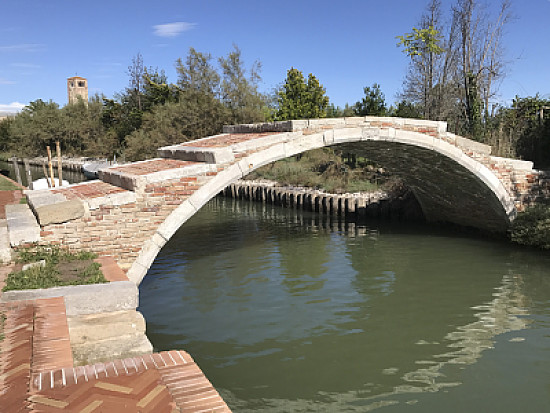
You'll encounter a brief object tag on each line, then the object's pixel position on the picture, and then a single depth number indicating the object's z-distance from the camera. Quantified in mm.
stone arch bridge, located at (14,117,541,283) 6414
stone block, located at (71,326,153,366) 4082
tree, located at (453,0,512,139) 22031
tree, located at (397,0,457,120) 21797
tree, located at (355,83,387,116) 19547
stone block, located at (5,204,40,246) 5699
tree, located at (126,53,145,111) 39031
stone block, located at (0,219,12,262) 5422
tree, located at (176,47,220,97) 27609
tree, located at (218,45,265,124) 26325
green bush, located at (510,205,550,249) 11031
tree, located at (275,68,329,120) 25625
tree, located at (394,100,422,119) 19203
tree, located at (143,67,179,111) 33531
